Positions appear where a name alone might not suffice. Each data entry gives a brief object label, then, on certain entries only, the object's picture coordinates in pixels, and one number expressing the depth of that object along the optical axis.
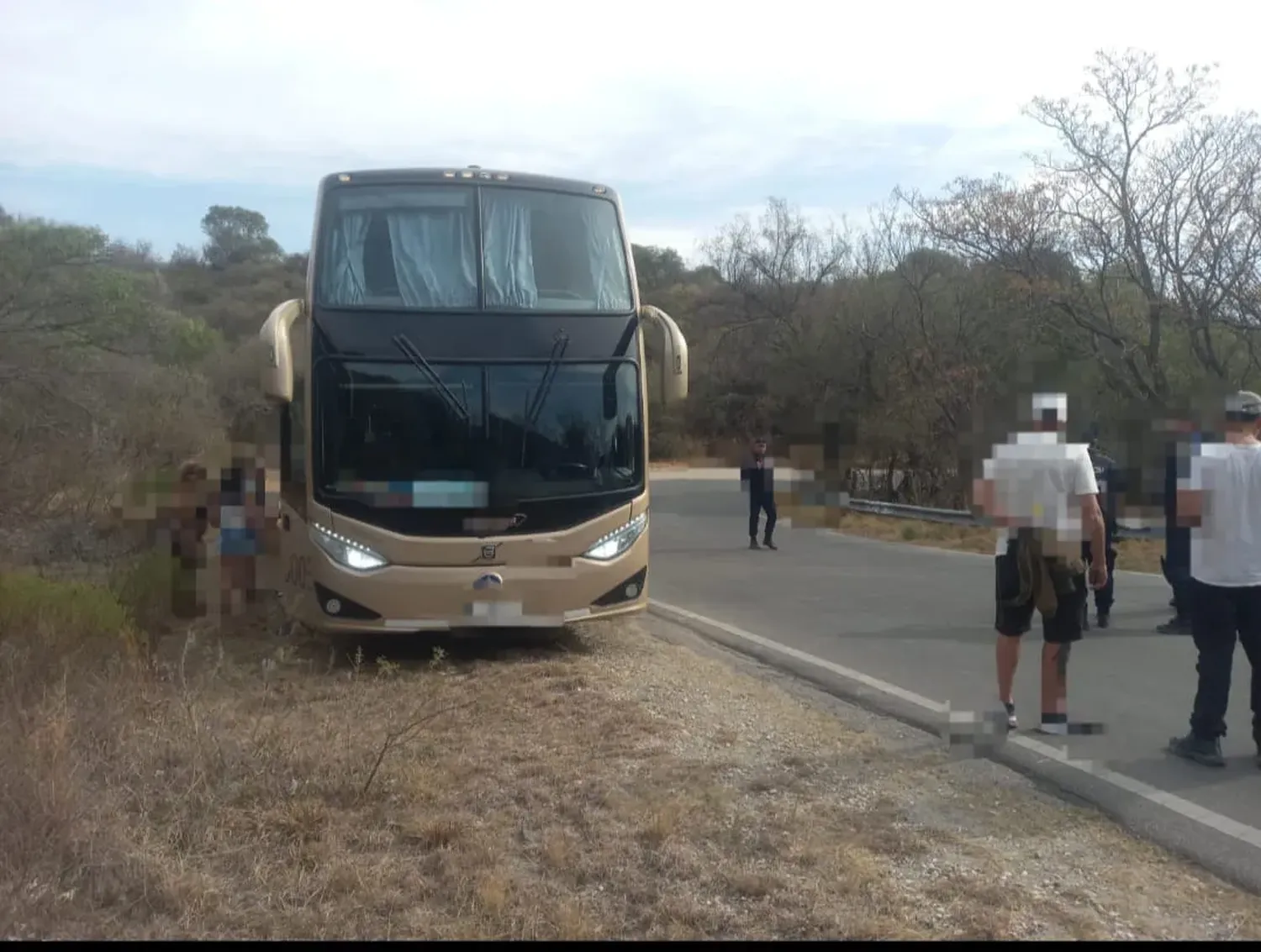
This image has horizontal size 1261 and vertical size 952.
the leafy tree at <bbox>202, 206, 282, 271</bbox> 61.56
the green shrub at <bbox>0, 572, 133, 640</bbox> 8.13
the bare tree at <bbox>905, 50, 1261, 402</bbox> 21.72
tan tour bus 8.62
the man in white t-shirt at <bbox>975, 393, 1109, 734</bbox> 6.56
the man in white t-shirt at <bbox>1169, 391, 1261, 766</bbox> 6.27
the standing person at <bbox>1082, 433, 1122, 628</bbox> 10.45
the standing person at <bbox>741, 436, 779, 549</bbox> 19.12
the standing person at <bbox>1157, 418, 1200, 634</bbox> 8.55
